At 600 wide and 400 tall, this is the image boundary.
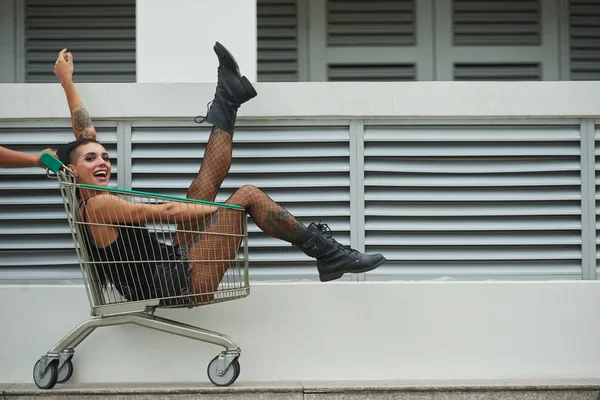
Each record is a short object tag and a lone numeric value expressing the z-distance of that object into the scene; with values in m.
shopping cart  6.51
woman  6.58
